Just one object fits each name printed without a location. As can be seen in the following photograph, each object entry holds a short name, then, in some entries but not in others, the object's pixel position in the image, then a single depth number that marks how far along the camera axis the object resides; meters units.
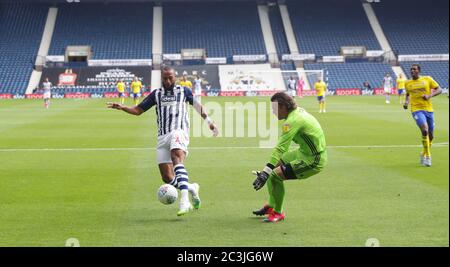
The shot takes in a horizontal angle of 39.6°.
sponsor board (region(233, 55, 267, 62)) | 66.12
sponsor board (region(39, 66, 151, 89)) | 62.16
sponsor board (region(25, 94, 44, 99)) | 57.75
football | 9.23
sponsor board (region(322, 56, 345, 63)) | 66.12
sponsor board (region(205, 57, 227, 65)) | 66.06
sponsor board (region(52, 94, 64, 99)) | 59.91
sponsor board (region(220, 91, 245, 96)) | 60.19
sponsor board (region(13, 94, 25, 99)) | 57.03
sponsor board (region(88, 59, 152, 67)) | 65.49
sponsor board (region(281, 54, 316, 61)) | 65.88
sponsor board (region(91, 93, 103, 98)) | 60.32
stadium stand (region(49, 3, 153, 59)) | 67.06
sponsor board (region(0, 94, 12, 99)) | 56.52
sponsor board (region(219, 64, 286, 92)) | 60.78
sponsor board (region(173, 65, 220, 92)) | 62.91
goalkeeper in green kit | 8.47
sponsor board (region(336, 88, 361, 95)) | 61.44
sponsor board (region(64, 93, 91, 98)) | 59.91
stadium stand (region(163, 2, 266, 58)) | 67.94
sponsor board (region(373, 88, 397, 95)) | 61.22
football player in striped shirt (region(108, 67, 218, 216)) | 9.36
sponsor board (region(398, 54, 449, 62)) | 65.69
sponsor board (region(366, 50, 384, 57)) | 66.25
